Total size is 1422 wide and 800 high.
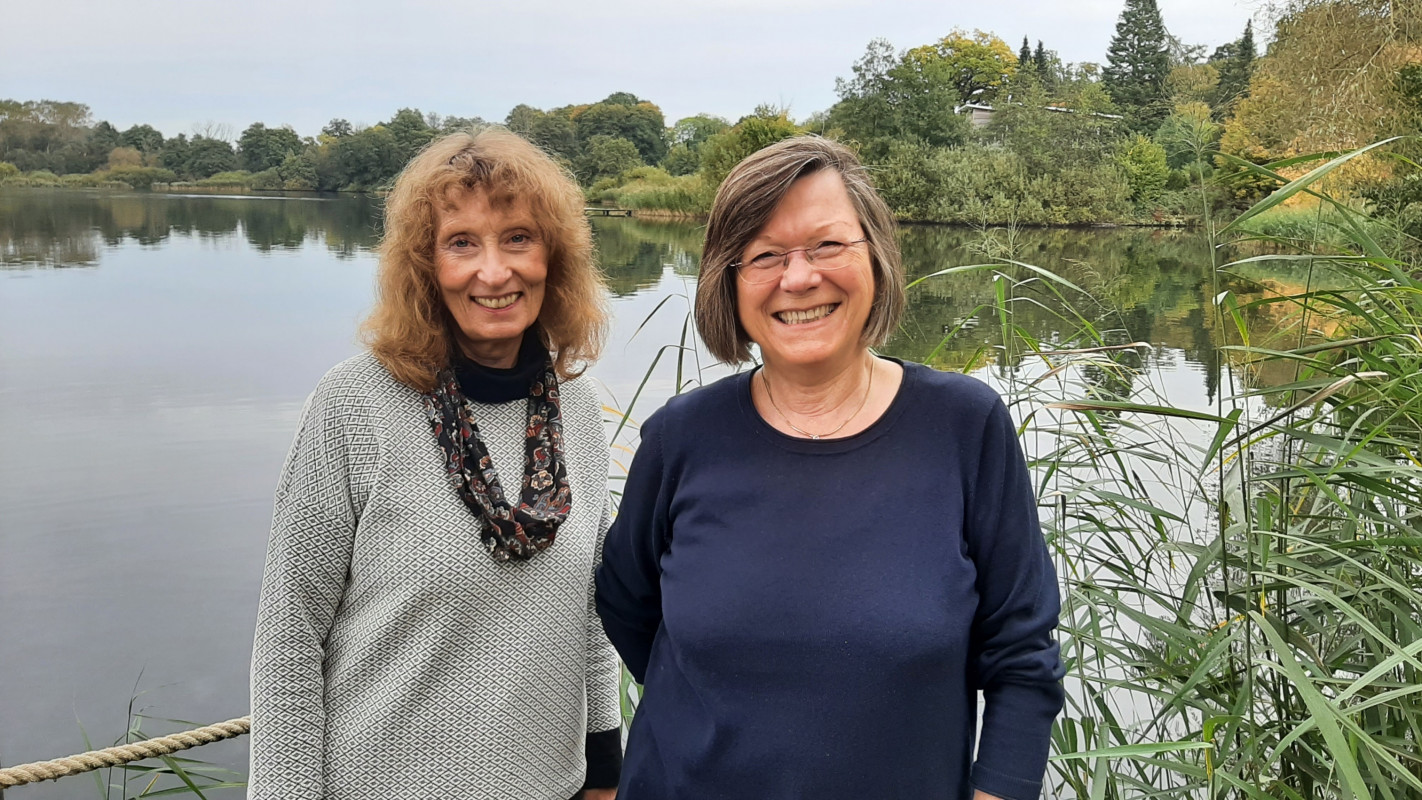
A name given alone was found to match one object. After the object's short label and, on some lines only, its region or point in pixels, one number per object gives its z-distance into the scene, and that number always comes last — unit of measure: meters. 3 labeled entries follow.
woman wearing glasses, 1.14
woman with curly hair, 1.29
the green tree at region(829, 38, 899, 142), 32.72
